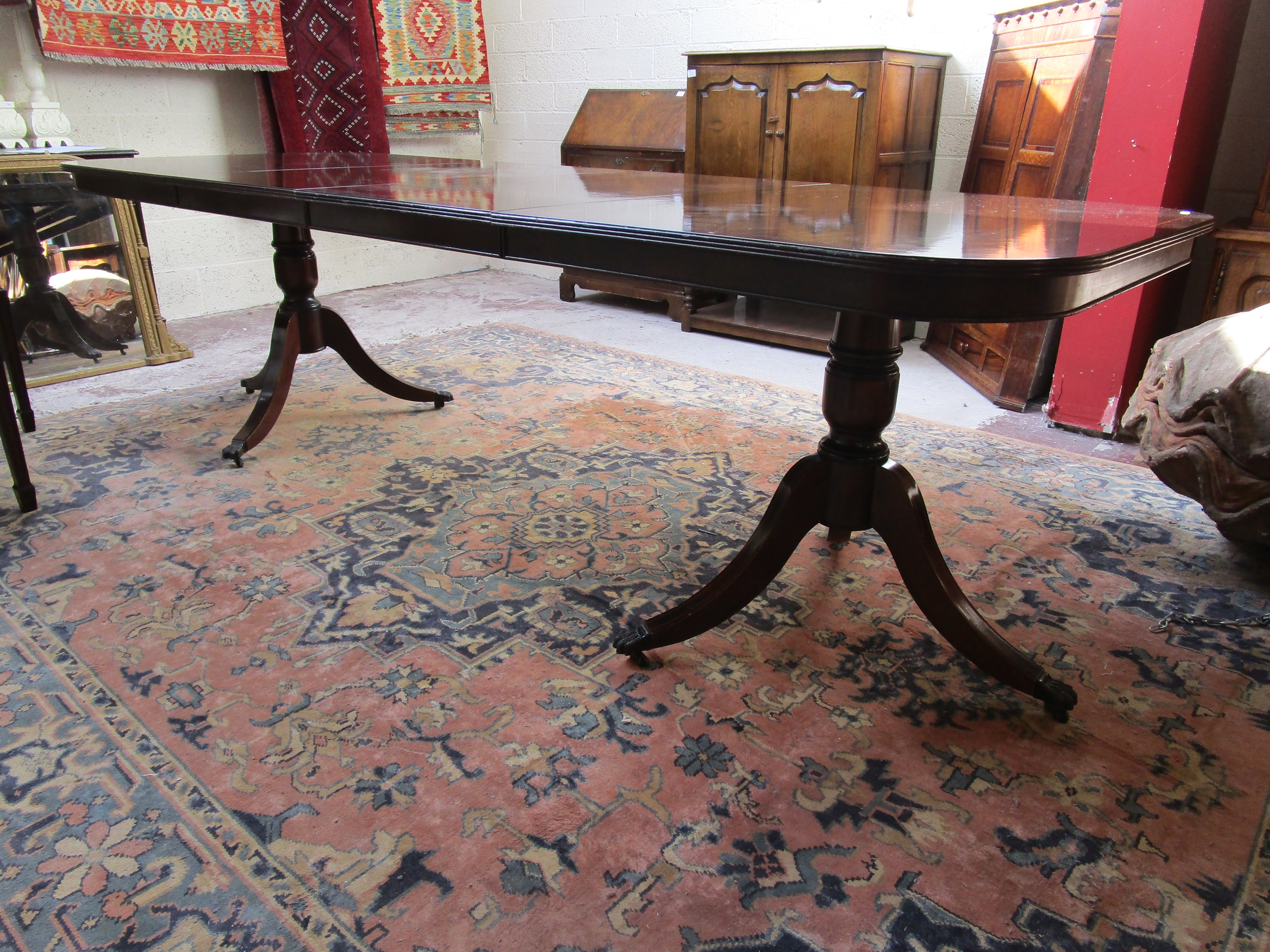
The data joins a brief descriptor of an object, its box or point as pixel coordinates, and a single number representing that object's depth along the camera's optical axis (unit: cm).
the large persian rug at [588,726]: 104
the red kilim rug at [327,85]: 418
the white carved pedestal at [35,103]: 312
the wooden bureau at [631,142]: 403
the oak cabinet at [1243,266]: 240
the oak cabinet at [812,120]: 322
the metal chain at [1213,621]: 164
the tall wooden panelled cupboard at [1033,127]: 274
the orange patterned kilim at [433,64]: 468
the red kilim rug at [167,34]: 335
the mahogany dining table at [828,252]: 97
